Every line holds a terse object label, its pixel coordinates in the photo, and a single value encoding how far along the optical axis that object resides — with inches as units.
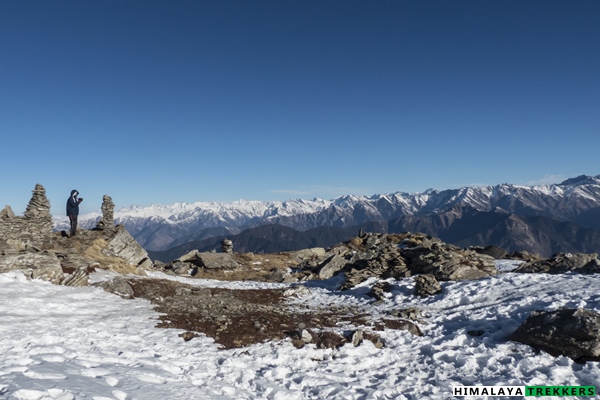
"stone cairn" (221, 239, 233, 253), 2148.1
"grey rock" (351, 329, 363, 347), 544.9
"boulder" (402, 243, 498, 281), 971.9
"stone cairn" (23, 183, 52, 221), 1285.7
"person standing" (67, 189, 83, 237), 1277.1
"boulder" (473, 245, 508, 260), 1563.5
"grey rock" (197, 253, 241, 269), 1705.2
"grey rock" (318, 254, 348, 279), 1373.0
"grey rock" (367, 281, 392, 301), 889.6
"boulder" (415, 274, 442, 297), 850.8
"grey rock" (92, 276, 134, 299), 845.2
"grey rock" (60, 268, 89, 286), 854.5
